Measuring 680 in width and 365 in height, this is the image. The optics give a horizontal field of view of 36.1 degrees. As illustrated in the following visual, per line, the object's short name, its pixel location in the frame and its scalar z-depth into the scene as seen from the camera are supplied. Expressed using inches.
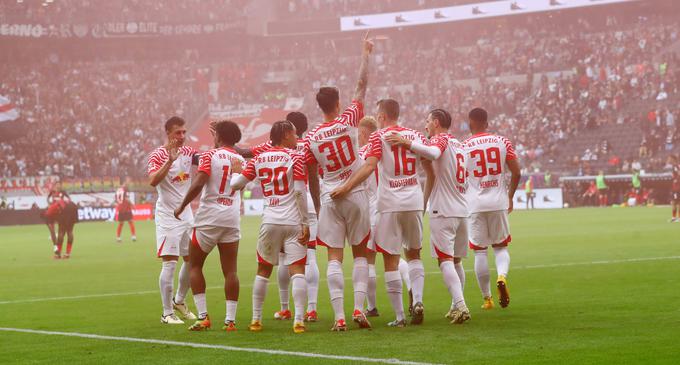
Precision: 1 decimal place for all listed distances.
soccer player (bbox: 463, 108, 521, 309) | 528.4
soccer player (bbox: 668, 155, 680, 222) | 1387.8
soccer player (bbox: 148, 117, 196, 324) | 500.7
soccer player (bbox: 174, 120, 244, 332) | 463.5
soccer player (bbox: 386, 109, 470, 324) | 479.2
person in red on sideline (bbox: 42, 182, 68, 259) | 1156.5
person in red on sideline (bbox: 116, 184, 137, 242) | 1430.4
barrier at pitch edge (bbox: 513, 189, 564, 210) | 2172.7
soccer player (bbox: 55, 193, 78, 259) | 1137.4
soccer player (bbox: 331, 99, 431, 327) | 457.4
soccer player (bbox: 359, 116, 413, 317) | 508.3
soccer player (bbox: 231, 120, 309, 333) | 448.8
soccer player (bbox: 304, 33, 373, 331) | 446.6
